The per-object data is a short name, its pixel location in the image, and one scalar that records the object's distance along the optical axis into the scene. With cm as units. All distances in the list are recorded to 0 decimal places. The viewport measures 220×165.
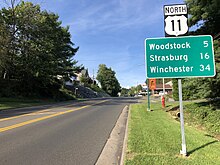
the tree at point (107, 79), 7602
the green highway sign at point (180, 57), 392
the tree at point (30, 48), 2310
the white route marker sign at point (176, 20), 409
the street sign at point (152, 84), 1448
